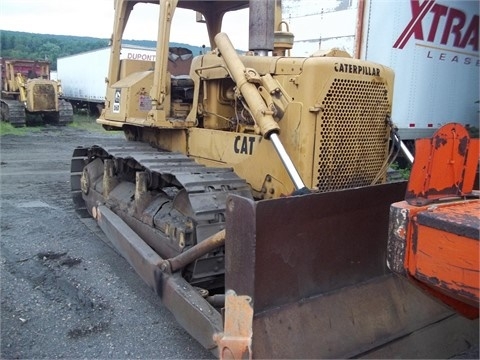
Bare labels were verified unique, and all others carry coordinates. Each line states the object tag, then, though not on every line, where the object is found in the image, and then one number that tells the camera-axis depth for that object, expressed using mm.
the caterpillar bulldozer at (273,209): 2529
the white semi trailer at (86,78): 25438
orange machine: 1671
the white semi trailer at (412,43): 6938
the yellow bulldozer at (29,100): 19484
